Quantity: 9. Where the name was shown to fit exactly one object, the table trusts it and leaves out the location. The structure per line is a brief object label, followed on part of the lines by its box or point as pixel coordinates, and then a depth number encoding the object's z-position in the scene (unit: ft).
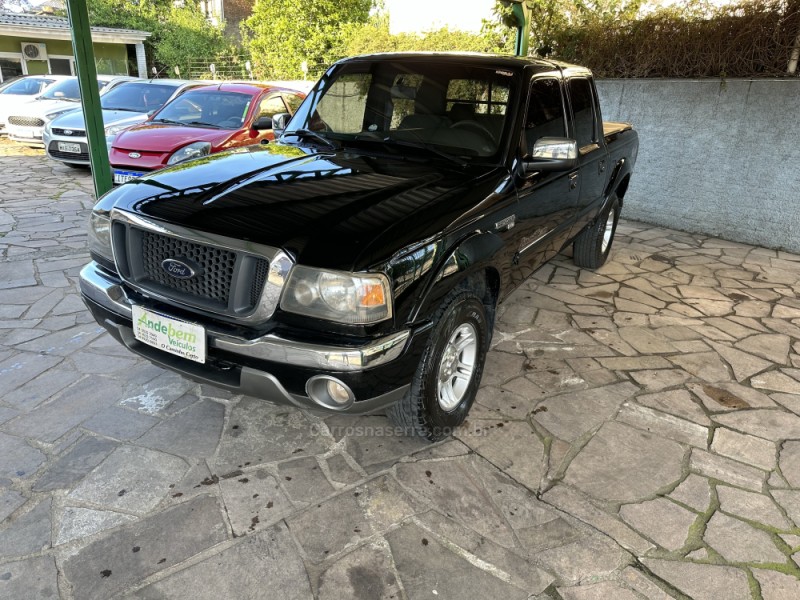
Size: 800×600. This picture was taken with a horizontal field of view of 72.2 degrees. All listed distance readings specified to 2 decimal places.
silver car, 28.81
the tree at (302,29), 65.00
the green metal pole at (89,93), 14.32
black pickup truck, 7.06
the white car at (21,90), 38.88
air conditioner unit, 67.46
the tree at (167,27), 78.64
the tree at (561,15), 25.53
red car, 21.74
